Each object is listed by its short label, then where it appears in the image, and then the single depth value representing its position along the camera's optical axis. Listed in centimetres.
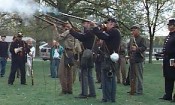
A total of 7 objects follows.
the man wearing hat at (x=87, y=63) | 1069
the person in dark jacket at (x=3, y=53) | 1927
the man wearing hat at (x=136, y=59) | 1177
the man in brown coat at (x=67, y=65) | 1156
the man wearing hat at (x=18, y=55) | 1510
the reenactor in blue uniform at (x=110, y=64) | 983
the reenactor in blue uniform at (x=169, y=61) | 1053
